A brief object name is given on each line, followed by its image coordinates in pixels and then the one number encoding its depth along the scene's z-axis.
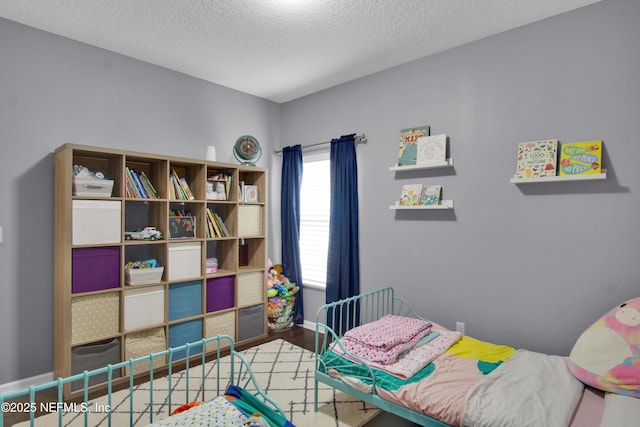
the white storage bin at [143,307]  2.87
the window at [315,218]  3.99
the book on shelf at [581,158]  2.24
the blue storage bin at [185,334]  3.15
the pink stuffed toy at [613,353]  1.71
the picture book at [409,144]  3.12
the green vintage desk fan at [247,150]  3.77
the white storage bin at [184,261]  3.12
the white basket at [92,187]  2.62
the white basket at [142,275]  2.88
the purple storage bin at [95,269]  2.60
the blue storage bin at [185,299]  3.14
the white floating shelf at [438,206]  2.89
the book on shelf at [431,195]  2.98
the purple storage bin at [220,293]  3.39
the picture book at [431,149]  2.94
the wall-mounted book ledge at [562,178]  2.21
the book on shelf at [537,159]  2.40
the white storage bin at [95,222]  2.59
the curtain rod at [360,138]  3.53
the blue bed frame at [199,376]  1.65
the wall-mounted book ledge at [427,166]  2.87
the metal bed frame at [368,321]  1.89
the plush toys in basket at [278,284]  3.94
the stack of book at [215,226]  3.45
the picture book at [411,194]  3.08
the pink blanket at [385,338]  2.21
